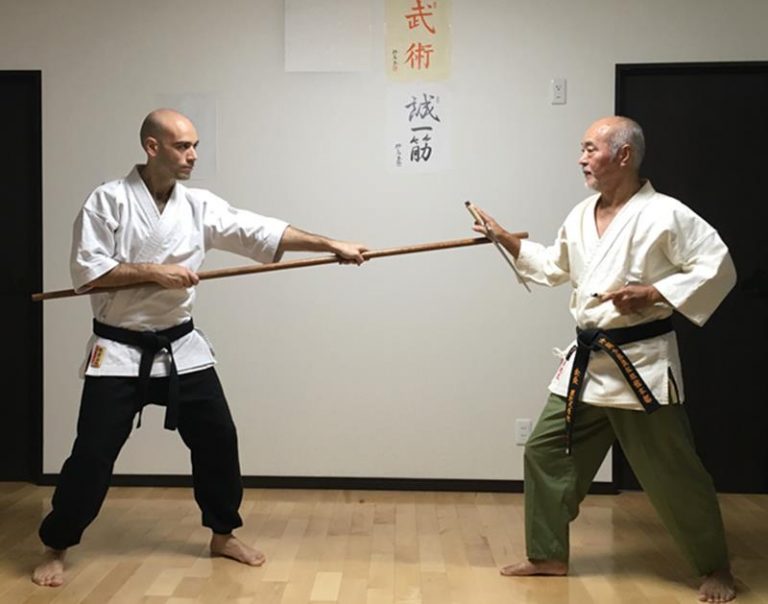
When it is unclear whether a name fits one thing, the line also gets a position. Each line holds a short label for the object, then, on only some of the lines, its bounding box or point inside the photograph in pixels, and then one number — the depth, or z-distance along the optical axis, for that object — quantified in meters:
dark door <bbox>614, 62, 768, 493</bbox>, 4.38
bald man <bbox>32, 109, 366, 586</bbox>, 3.13
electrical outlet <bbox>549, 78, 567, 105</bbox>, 4.35
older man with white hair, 2.96
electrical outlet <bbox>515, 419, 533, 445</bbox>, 4.41
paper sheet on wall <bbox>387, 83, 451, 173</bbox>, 4.37
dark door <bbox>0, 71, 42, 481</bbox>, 4.52
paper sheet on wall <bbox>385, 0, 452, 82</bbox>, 4.36
